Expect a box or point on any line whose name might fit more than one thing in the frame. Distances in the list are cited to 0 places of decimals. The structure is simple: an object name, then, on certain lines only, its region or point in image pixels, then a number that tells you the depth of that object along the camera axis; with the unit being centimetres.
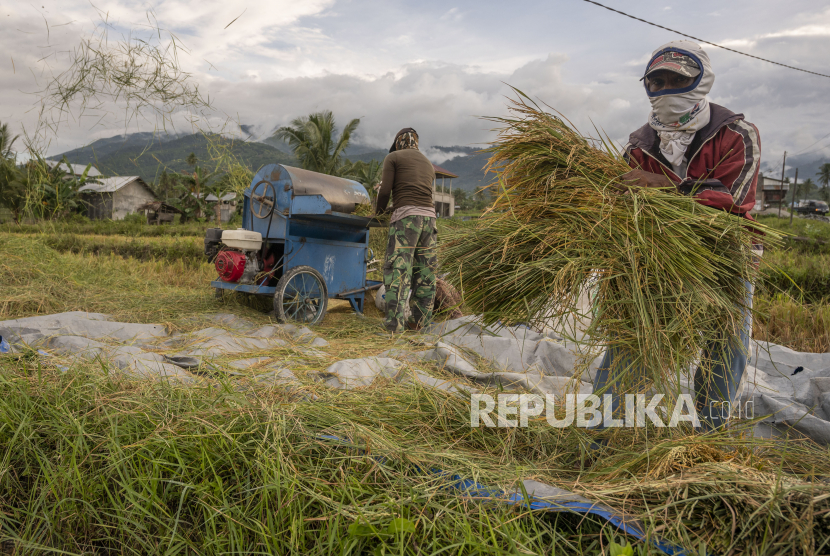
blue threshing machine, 488
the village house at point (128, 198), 3416
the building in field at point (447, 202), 4774
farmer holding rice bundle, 197
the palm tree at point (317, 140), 2639
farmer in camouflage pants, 471
